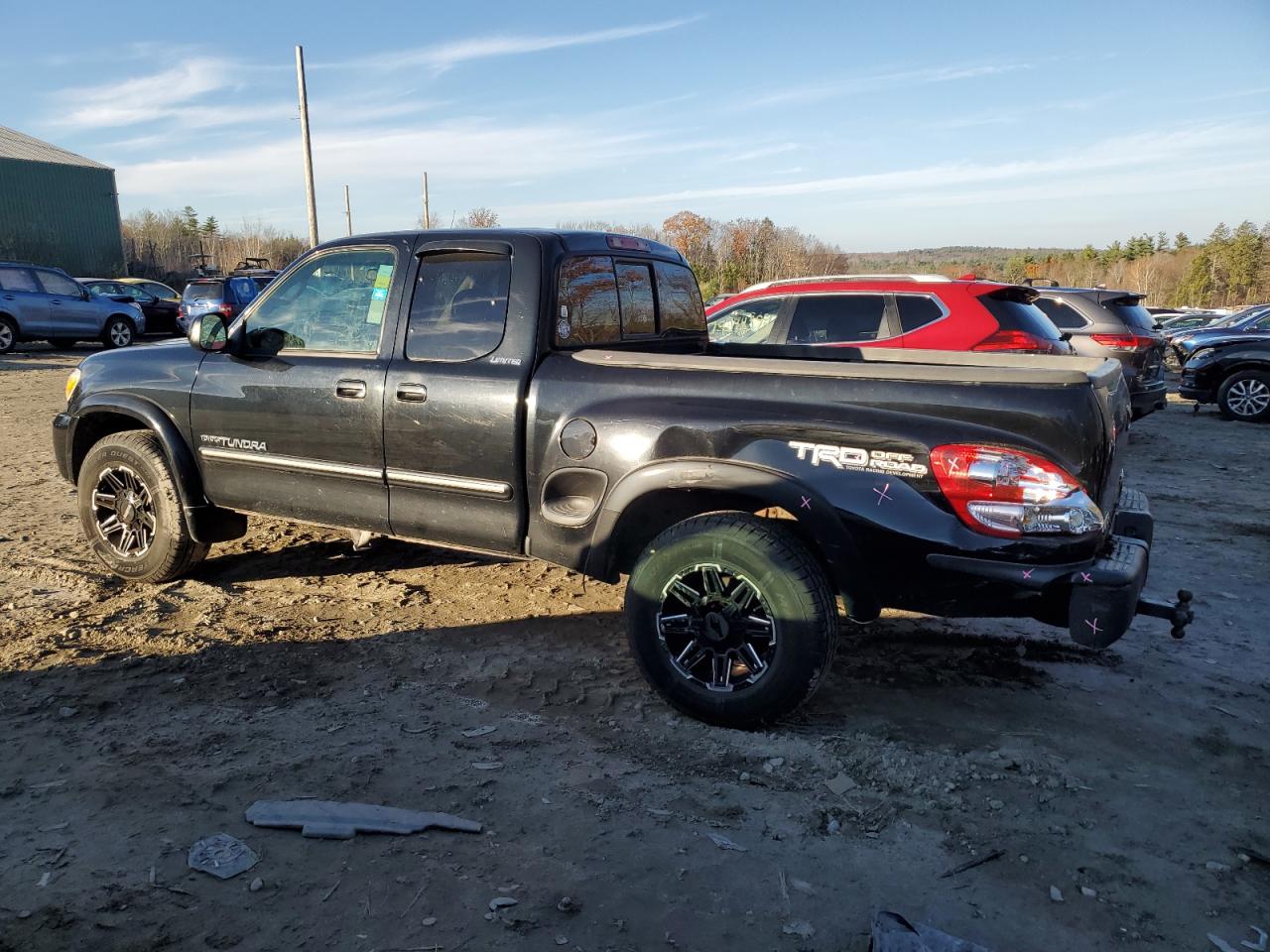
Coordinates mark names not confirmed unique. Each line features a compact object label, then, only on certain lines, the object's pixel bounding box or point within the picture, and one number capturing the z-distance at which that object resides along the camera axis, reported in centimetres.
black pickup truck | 300
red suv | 716
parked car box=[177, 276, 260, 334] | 1905
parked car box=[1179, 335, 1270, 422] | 1277
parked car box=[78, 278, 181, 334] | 2311
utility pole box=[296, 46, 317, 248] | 2380
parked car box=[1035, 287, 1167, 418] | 1019
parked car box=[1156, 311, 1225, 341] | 2608
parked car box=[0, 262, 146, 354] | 1764
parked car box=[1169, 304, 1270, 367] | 1620
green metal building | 3928
